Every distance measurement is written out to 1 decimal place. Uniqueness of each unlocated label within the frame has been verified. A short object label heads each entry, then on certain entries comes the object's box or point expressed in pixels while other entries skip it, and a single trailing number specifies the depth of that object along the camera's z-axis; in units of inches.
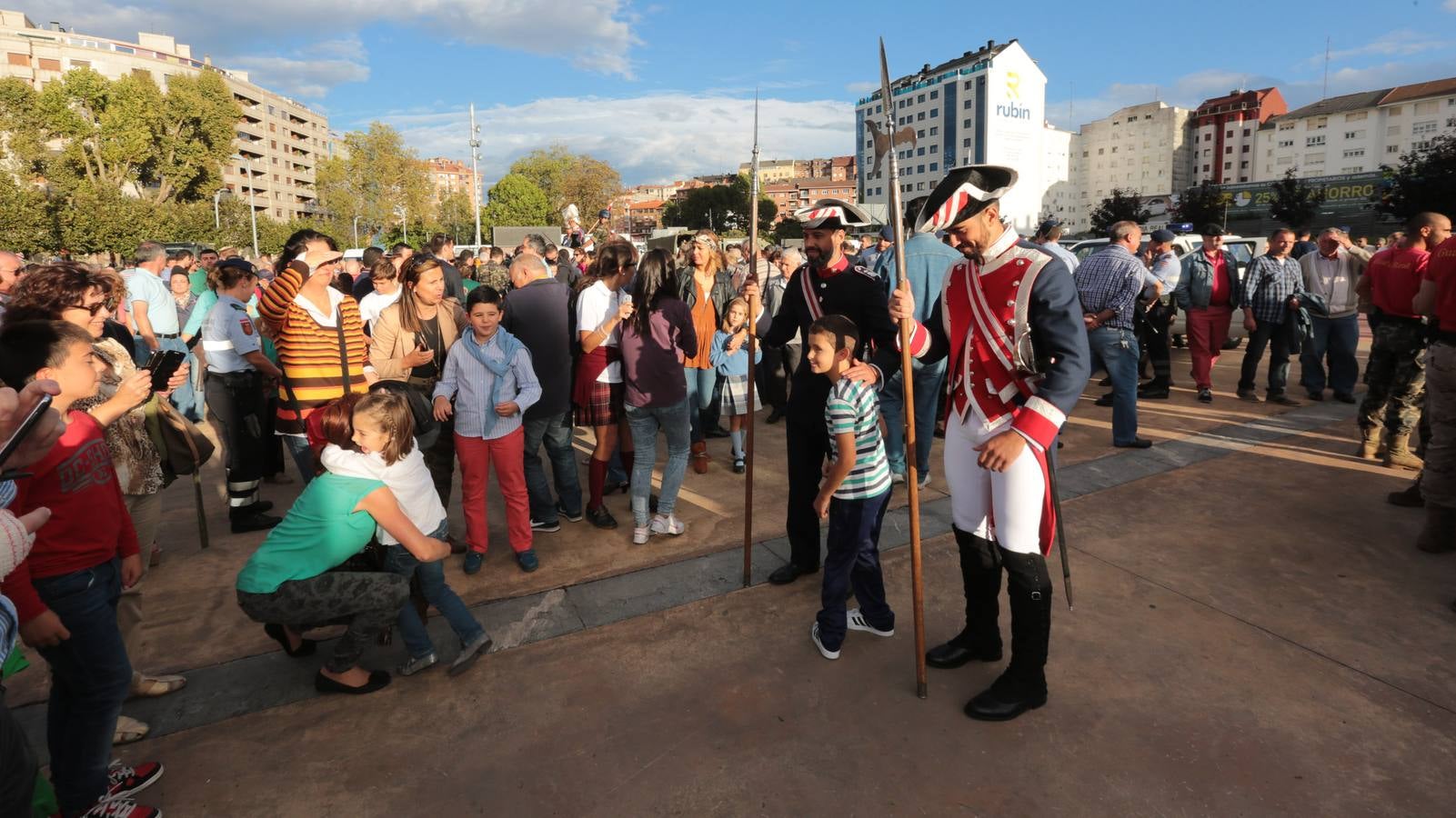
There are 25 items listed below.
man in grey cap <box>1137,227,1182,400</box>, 338.0
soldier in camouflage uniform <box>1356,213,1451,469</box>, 229.9
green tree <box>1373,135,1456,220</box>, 1172.5
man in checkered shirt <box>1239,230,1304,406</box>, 321.1
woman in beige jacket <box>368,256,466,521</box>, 181.5
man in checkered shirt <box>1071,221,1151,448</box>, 259.6
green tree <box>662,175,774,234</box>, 3553.2
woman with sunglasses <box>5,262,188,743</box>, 120.7
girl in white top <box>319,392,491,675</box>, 120.2
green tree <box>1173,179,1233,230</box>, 2202.3
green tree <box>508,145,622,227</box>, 3061.0
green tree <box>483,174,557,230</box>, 3095.5
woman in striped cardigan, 175.8
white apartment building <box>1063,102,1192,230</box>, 3890.3
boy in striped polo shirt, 130.6
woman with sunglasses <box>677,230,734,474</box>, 250.4
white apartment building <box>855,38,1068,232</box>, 3703.2
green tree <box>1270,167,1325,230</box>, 1987.0
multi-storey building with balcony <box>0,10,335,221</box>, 2470.5
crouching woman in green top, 118.6
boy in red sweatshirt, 93.4
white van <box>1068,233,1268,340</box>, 569.6
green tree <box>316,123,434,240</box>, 2210.9
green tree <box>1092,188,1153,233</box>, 2169.0
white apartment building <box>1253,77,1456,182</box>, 3063.5
